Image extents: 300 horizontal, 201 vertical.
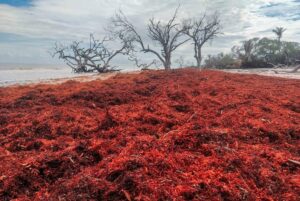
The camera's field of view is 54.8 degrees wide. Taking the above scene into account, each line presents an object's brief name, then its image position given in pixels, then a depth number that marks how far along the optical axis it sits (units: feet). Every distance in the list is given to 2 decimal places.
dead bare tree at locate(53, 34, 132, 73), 92.53
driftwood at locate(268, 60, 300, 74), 89.00
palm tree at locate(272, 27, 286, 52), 146.18
